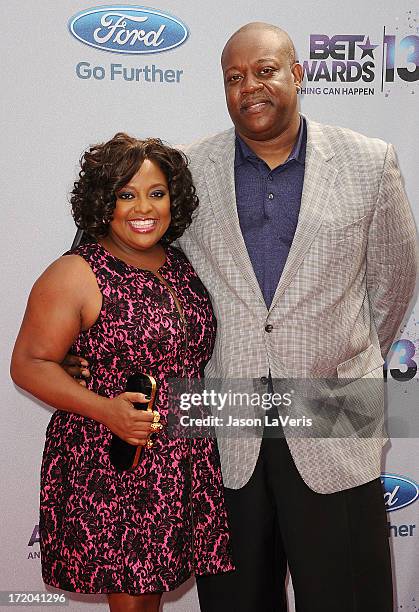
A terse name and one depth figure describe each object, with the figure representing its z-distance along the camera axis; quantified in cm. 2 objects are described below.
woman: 195
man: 211
